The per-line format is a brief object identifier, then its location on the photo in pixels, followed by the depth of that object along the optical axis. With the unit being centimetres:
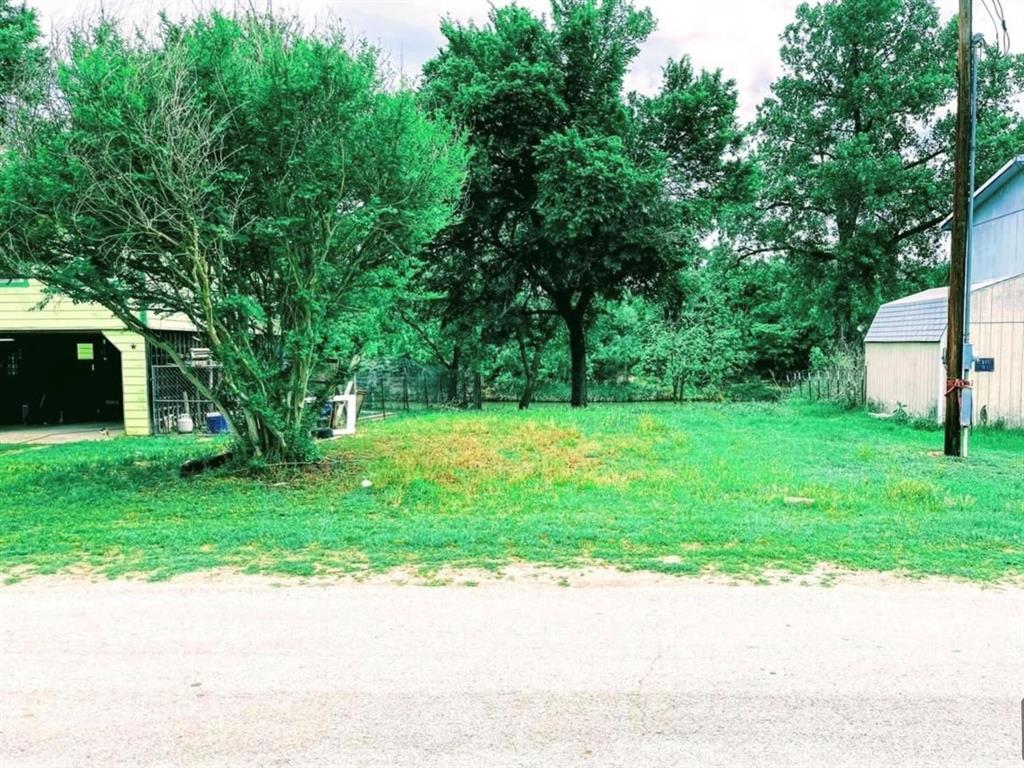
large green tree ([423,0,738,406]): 1848
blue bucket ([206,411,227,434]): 1608
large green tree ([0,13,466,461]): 800
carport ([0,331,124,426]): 2014
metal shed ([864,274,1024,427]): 1419
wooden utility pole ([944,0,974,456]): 1052
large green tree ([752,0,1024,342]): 2612
